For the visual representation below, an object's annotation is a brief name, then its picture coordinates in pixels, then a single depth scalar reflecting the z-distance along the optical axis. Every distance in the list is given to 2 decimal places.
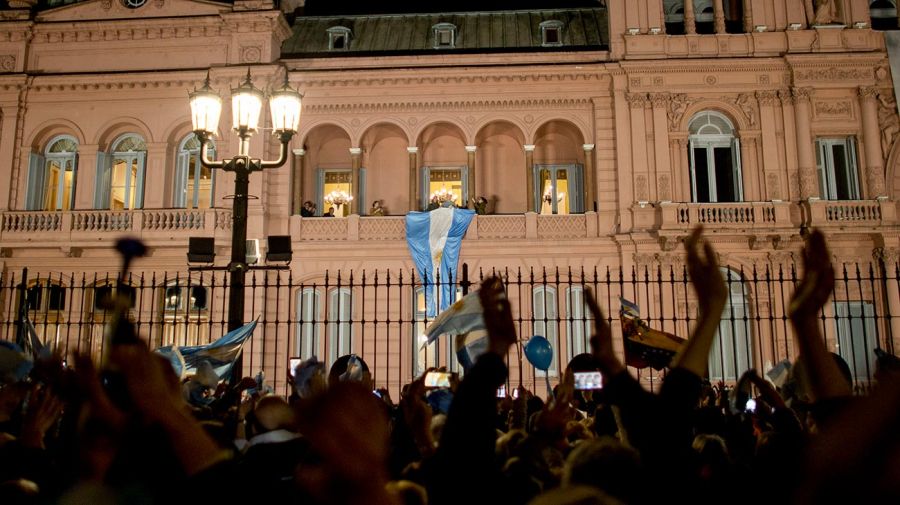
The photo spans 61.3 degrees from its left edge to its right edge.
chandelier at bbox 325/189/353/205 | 25.66
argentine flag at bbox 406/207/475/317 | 22.61
